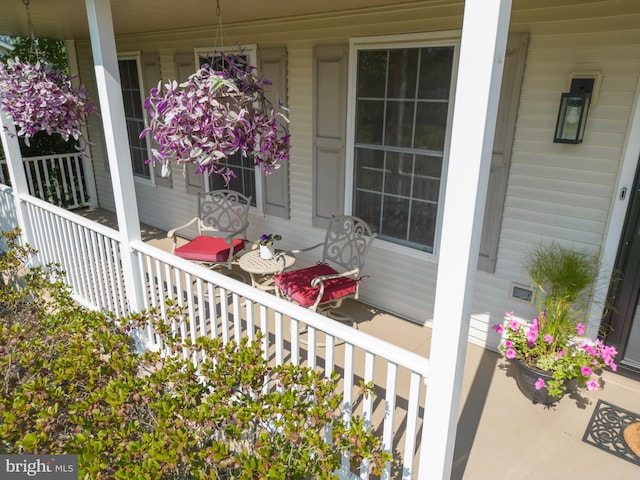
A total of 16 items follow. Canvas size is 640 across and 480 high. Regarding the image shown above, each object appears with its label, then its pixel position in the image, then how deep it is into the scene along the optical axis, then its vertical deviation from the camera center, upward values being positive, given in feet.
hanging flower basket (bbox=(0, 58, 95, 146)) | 10.26 +0.16
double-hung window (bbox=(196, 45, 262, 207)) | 15.78 -2.65
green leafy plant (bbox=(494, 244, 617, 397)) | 8.82 -4.64
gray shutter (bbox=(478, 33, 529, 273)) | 9.34 -0.86
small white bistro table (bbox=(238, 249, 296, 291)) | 12.60 -4.57
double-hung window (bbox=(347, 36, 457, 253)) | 10.85 -0.72
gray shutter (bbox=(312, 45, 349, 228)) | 12.32 -0.68
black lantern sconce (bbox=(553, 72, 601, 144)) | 8.61 +0.09
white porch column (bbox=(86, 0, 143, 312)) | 8.32 -0.60
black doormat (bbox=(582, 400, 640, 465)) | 8.07 -6.15
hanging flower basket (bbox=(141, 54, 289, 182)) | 6.82 -0.19
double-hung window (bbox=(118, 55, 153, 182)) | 19.31 -0.23
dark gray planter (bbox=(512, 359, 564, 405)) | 9.06 -5.73
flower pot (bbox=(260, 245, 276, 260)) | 13.30 -4.35
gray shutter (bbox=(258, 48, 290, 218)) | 13.61 +0.14
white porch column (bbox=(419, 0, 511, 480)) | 4.30 -1.18
